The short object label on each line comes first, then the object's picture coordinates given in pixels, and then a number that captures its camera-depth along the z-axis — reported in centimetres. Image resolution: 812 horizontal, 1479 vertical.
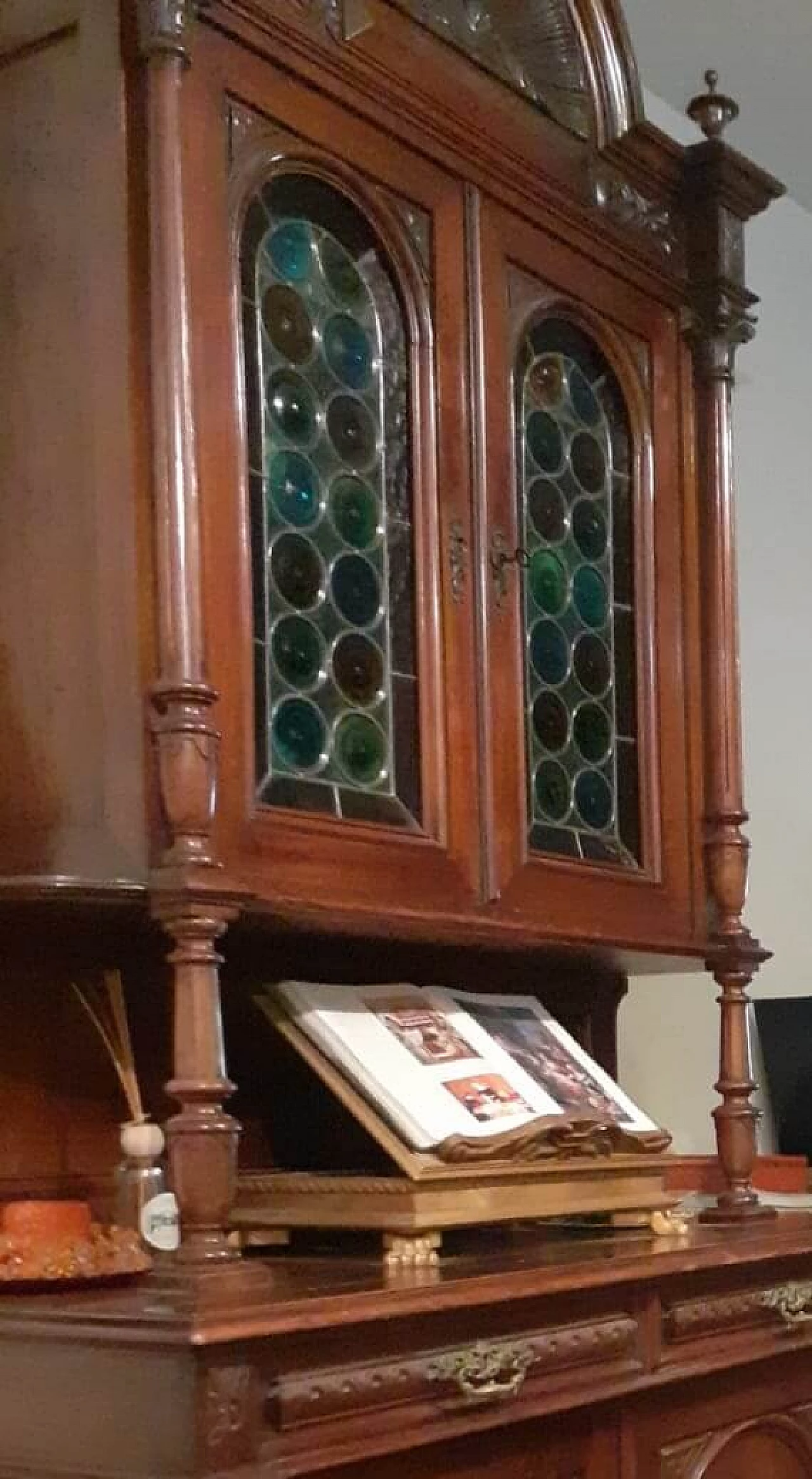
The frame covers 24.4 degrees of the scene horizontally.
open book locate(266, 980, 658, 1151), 160
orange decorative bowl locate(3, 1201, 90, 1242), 139
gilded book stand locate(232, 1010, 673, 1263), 154
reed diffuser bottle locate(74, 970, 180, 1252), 148
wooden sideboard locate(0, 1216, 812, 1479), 120
